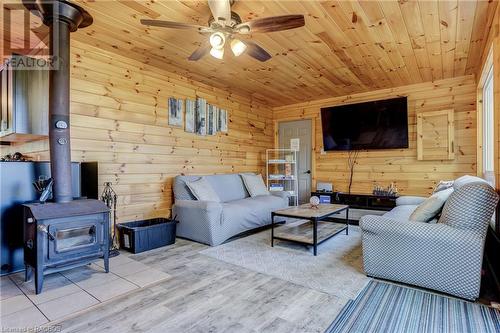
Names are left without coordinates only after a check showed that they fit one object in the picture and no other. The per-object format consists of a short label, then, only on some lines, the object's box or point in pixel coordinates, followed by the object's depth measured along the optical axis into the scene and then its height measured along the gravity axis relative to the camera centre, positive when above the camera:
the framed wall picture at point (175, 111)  4.09 +0.88
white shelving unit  5.69 -0.10
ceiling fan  2.15 +1.20
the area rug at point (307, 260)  2.33 -0.99
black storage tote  3.17 -0.81
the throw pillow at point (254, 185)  4.83 -0.31
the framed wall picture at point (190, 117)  4.34 +0.83
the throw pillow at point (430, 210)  2.38 -0.39
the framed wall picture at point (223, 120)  4.96 +0.88
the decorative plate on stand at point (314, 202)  3.80 -0.49
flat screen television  4.72 +0.77
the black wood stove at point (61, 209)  2.17 -0.34
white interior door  5.84 +0.35
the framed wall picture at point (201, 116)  4.51 +0.88
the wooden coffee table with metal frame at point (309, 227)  3.12 -0.87
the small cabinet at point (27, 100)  2.82 +0.73
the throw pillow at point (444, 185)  3.32 -0.24
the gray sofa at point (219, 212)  3.46 -0.61
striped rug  1.69 -1.00
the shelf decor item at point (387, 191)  4.58 -0.42
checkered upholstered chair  2.00 -0.63
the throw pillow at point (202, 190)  3.76 -0.32
